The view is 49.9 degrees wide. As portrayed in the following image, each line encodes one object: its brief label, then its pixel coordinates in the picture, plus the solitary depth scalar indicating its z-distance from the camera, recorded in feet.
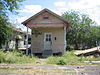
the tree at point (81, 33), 88.40
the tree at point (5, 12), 32.63
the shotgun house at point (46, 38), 44.65
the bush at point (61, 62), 26.24
